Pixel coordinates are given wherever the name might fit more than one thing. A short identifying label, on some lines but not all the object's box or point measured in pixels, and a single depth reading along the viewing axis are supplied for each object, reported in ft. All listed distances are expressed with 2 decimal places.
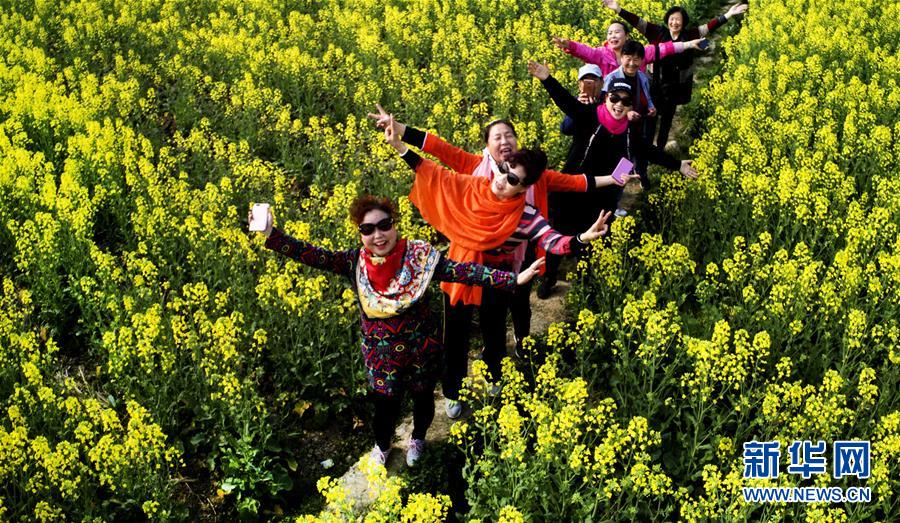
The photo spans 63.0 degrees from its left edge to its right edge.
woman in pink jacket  27.55
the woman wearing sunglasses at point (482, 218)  17.79
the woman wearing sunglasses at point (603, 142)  23.11
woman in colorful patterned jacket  16.70
